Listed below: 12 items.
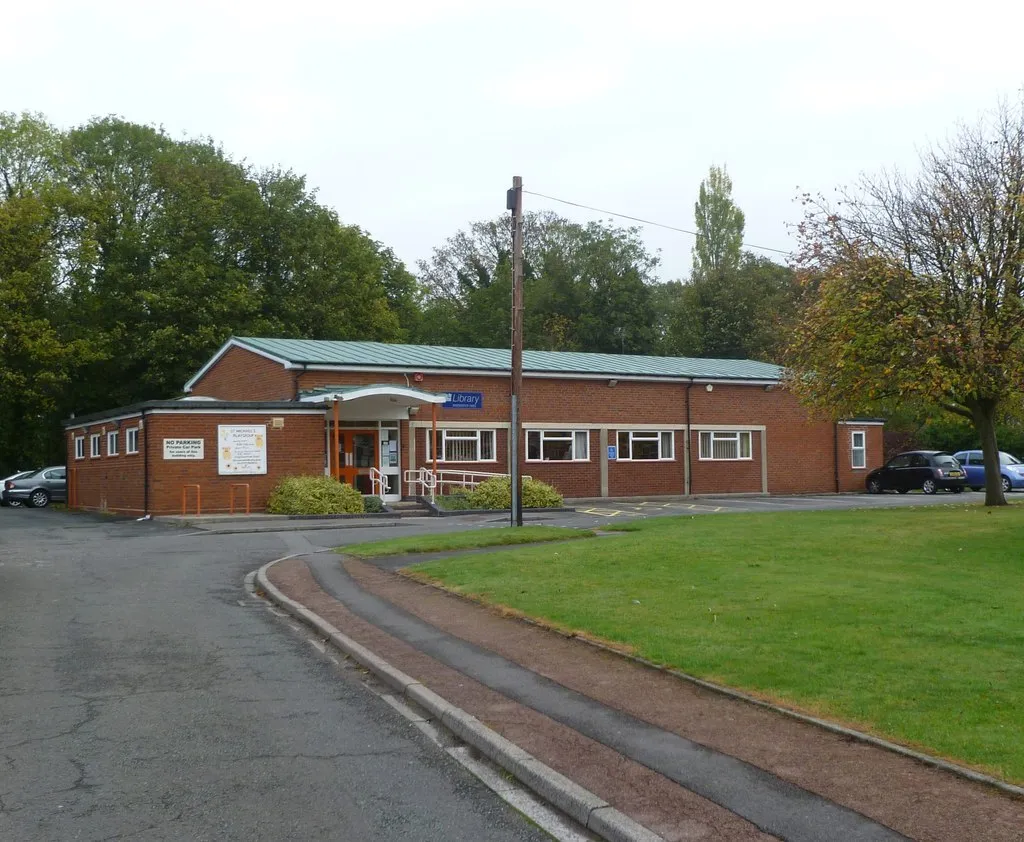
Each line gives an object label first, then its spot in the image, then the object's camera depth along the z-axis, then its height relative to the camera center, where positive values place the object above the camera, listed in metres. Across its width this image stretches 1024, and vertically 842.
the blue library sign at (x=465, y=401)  34.34 +1.43
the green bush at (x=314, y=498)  28.42 -1.34
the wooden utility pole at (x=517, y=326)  21.73 +2.44
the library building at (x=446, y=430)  29.62 +0.50
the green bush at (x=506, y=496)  30.30 -1.41
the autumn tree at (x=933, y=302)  23.06 +3.08
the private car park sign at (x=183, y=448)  29.06 -0.01
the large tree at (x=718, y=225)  69.88 +14.13
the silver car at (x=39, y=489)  42.09 -1.55
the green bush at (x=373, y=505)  29.77 -1.61
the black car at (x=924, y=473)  38.91 -1.08
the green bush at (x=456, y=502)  30.22 -1.57
